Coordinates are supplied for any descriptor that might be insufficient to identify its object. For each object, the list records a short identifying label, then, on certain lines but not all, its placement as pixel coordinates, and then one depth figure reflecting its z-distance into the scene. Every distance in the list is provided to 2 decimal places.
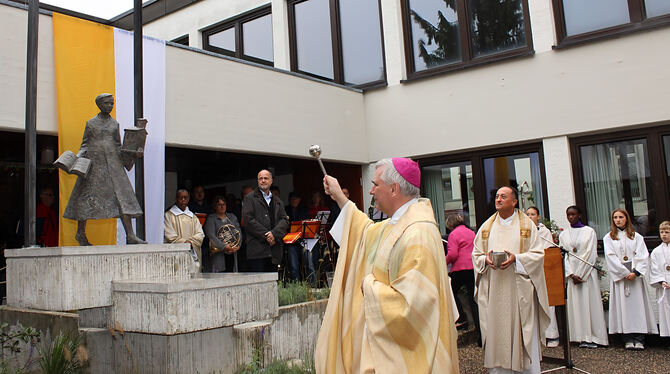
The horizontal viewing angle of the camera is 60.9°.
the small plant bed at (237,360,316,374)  4.64
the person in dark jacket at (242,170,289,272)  8.09
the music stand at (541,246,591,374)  6.74
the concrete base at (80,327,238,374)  4.38
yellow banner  7.64
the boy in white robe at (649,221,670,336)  8.02
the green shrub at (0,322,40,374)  5.10
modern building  9.41
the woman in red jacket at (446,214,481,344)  8.82
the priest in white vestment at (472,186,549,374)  5.93
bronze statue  5.84
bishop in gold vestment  3.03
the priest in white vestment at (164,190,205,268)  8.38
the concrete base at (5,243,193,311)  5.03
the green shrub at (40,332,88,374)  4.61
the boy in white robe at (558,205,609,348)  8.52
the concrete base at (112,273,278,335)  4.45
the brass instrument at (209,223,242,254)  8.57
